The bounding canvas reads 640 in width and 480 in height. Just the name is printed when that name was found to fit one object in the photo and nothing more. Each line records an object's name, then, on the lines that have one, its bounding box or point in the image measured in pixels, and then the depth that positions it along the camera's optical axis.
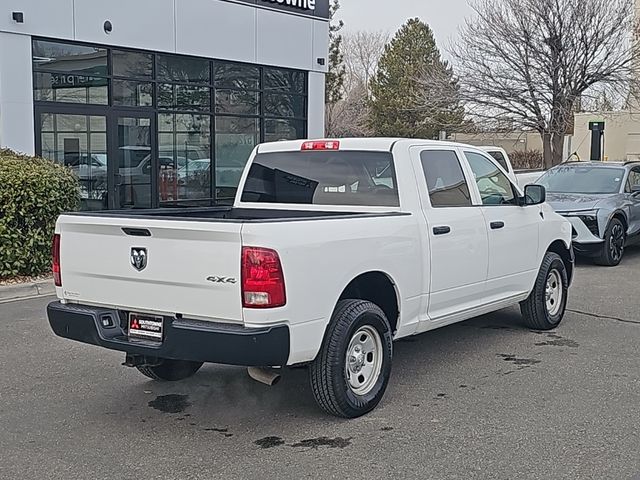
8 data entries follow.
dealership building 13.66
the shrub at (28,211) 10.23
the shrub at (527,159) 38.78
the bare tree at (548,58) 24.38
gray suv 12.64
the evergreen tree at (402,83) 42.88
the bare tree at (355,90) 45.66
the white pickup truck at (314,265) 4.82
